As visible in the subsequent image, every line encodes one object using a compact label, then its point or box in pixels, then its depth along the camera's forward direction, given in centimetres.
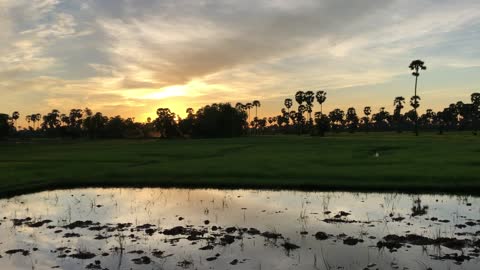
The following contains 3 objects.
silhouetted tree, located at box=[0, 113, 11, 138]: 17075
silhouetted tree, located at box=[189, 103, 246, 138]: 18900
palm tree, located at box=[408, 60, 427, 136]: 14738
